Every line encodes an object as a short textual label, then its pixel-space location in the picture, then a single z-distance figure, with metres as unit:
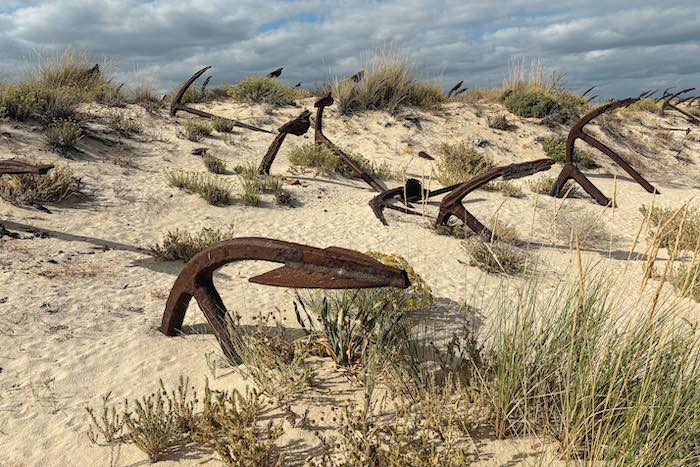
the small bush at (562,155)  12.59
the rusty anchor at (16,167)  4.29
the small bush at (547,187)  9.71
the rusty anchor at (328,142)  7.64
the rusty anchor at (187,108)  9.41
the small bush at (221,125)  11.30
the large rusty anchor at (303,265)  2.08
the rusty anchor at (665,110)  18.26
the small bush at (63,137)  8.24
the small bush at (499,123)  13.88
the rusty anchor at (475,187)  4.42
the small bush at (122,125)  9.87
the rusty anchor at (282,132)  7.68
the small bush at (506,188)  9.23
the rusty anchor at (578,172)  7.96
